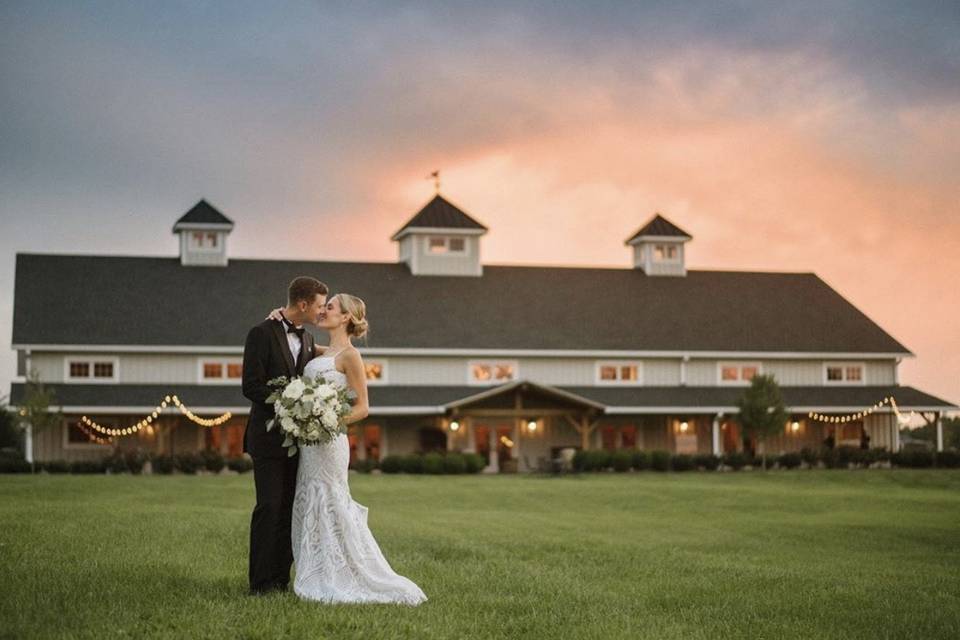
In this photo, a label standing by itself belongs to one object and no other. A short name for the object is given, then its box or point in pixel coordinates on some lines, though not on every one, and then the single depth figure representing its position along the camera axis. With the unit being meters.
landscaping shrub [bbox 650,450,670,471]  45.78
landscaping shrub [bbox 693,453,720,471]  46.76
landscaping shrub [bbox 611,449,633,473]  45.06
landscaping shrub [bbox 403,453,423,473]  43.09
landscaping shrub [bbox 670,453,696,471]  46.19
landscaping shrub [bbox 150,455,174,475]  41.66
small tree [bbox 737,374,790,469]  47.22
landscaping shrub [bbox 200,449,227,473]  41.94
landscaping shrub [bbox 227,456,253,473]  42.19
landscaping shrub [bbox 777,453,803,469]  47.75
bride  9.98
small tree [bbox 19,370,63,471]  41.22
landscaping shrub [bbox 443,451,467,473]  43.19
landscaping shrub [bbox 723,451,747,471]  47.15
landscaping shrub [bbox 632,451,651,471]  45.56
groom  10.13
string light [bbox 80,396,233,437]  44.09
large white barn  46.34
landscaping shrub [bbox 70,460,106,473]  41.38
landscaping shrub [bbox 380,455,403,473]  43.38
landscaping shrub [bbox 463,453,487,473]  43.81
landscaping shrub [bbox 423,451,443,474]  42.91
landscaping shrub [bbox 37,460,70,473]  41.25
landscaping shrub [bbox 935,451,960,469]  48.25
